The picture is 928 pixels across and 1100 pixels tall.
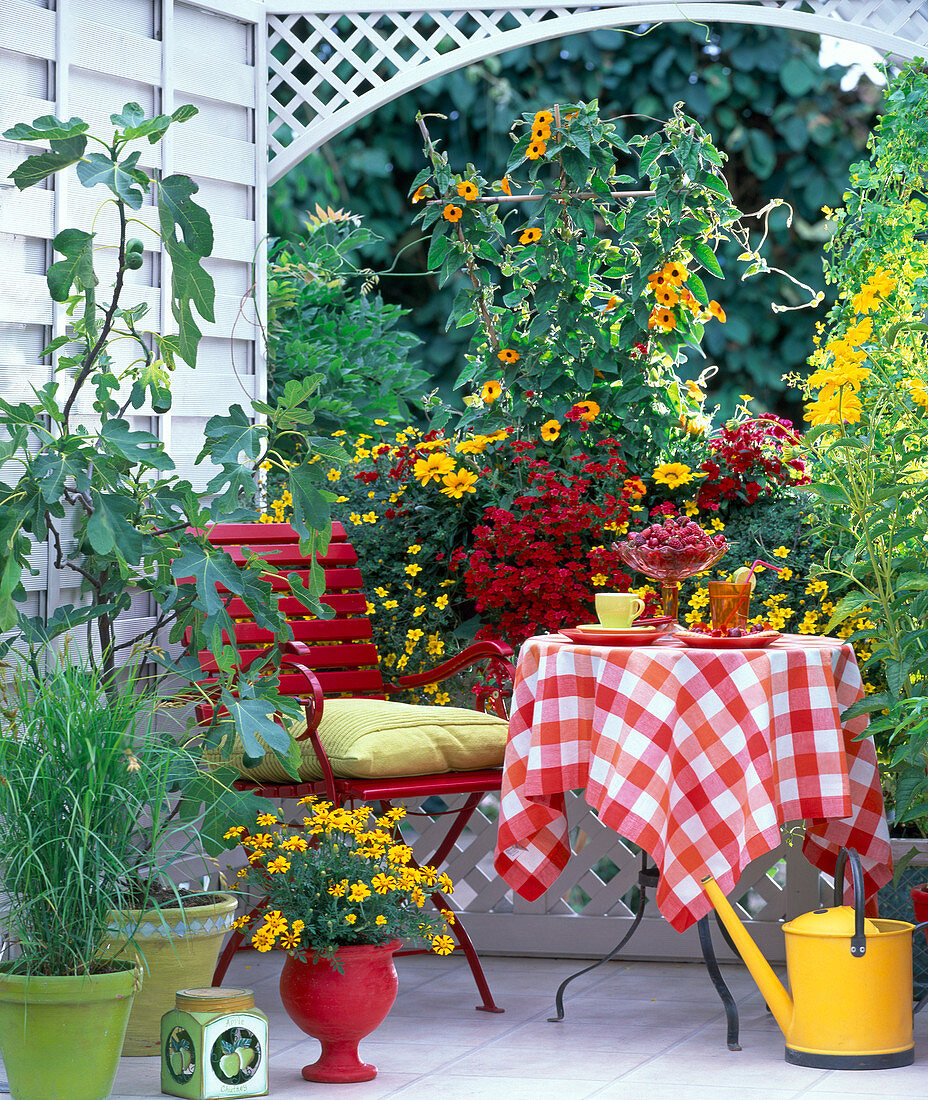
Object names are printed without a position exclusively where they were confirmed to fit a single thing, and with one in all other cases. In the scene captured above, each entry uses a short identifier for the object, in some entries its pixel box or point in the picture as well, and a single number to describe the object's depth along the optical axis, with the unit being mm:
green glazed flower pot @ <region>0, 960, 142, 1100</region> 4490
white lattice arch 6932
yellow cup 5413
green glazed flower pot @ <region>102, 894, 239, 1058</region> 5048
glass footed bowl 5500
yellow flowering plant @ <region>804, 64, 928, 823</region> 5353
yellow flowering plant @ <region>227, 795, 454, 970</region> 4841
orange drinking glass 5416
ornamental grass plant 4493
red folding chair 6082
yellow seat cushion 5487
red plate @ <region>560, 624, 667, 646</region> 5226
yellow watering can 4915
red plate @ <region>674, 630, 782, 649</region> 5082
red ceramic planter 4848
